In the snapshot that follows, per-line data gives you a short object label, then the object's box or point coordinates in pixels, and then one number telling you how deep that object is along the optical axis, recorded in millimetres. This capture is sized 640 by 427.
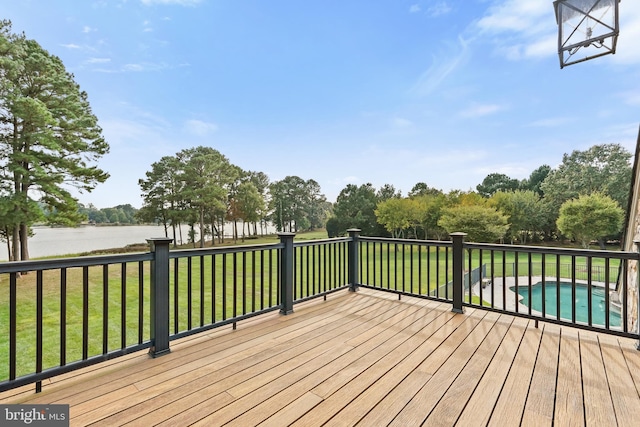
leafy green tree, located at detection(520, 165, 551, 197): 31425
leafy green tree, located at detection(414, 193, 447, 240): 25020
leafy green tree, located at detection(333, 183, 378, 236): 28500
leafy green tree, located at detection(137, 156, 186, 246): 25281
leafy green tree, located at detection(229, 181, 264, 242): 30219
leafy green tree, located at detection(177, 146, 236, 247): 24516
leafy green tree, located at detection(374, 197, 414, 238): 24656
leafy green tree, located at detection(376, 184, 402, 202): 32781
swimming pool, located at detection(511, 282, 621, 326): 9820
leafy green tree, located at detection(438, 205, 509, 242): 20328
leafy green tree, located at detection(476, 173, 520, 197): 33562
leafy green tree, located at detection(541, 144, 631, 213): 24062
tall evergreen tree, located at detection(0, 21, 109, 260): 11992
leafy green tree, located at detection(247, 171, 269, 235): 33656
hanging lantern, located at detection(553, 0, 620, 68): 2598
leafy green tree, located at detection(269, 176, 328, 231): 35094
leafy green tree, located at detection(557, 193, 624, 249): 19234
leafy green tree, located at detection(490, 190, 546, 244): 24750
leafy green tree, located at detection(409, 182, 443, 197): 30500
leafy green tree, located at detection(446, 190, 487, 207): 23058
